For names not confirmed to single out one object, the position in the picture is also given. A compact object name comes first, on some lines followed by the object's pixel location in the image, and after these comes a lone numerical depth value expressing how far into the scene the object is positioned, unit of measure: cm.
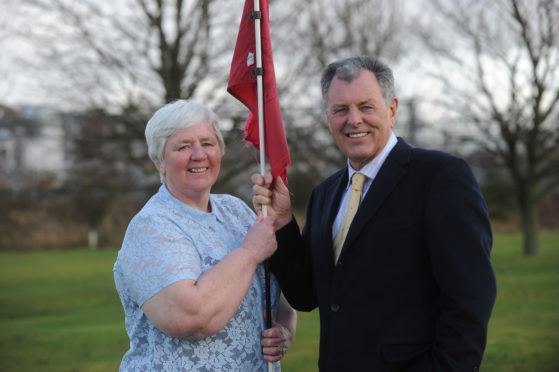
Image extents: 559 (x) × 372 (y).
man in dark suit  257
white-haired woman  269
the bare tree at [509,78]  1593
